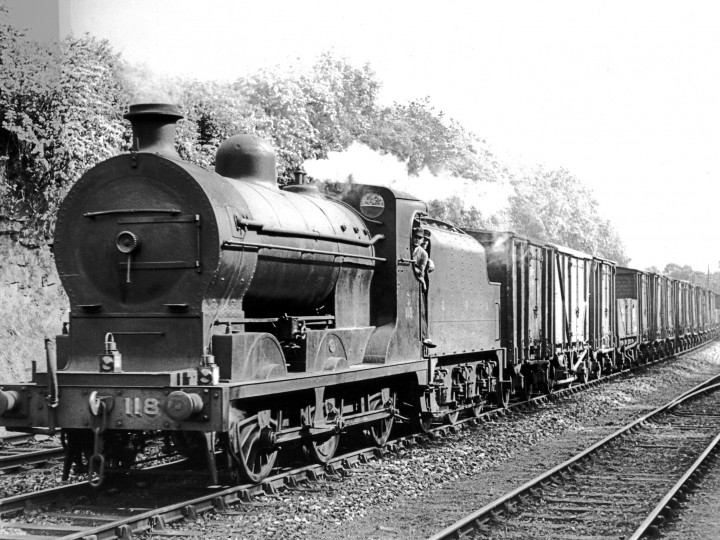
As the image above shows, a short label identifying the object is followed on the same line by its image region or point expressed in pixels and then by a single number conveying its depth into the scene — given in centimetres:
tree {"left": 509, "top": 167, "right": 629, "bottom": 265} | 5222
